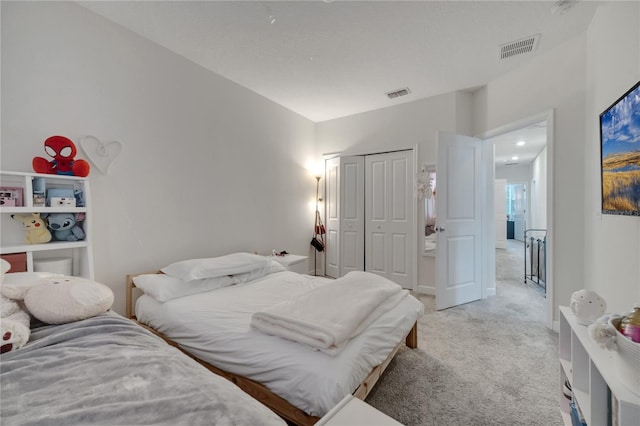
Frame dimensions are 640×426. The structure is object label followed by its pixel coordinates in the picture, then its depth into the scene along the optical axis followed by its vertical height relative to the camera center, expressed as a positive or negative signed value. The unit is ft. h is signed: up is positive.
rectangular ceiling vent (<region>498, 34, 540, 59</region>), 8.23 +5.24
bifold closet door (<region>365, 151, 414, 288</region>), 13.14 -0.25
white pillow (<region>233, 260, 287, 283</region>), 8.42 -2.06
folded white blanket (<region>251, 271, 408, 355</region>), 4.52 -1.98
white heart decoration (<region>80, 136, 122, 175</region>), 6.75 +1.59
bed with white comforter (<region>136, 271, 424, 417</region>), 4.00 -2.43
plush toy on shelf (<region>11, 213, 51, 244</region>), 5.60 -0.33
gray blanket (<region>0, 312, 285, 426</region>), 2.44 -1.84
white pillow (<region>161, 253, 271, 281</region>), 7.26 -1.63
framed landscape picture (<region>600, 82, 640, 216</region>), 4.45 +1.00
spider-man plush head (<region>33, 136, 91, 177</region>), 5.89 +1.14
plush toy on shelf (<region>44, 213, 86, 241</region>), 5.84 -0.32
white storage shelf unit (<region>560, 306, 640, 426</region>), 2.79 -2.34
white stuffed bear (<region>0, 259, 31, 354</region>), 3.32 -1.53
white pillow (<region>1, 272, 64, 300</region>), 4.12 -1.15
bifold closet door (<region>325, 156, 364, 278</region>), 14.60 -0.19
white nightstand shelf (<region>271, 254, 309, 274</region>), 11.02 -2.18
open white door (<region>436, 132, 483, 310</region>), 10.61 -0.40
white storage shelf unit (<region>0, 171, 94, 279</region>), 5.37 -0.36
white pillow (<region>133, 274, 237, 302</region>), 6.68 -1.97
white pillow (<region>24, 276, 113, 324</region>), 4.11 -1.42
